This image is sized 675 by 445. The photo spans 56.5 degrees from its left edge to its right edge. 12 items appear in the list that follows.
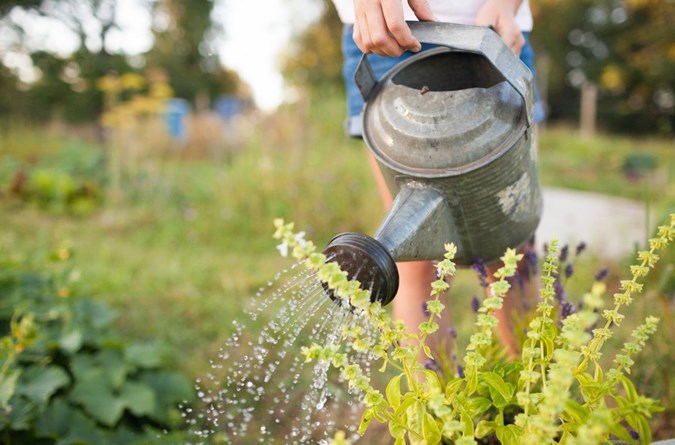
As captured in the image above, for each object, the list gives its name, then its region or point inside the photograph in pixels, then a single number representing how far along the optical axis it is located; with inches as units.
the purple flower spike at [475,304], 54.0
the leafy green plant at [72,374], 56.5
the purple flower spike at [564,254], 55.5
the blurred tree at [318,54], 689.6
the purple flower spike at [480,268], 47.1
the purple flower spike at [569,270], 56.4
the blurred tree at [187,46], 789.9
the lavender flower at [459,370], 52.0
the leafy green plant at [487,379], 30.3
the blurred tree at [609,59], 617.6
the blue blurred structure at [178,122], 477.2
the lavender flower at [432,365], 50.4
